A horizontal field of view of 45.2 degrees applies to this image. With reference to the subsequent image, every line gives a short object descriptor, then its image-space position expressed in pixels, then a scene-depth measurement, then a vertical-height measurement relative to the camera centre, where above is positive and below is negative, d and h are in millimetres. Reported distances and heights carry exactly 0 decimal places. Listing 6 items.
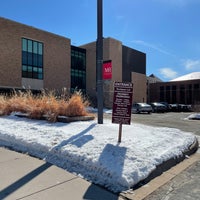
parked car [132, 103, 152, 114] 30002 -591
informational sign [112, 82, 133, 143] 6137 +6
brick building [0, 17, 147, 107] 33250 +7026
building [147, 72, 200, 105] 52375 +2785
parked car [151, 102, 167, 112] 35156 -535
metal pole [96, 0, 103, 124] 8688 +1575
